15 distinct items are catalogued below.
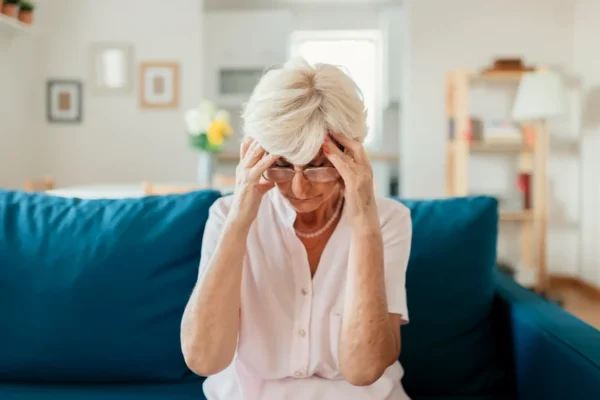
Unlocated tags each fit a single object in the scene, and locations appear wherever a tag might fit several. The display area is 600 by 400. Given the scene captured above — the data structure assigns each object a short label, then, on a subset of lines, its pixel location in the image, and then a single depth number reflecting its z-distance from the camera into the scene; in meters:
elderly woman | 1.24
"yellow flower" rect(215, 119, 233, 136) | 3.79
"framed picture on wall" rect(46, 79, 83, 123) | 5.29
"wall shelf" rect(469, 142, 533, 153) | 4.73
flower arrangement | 3.79
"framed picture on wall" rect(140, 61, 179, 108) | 5.28
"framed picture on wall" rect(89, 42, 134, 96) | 5.28
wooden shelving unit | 4.69
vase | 3.88
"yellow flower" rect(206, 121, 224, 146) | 3.78
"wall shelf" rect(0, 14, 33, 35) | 4.39
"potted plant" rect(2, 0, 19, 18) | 4.44
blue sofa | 1.54
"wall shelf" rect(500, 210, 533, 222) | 4.80
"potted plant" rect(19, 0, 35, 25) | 4.66
